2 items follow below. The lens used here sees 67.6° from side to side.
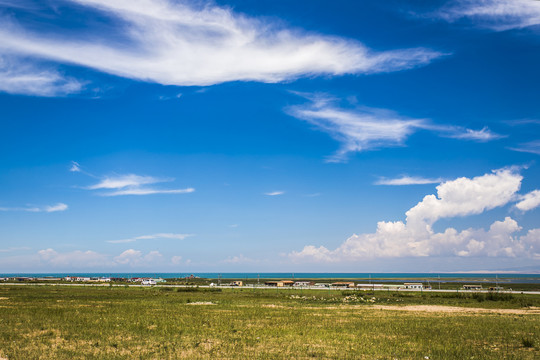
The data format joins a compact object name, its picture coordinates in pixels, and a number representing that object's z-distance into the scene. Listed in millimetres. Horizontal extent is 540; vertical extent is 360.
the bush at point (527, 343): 21578
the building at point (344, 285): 99319
